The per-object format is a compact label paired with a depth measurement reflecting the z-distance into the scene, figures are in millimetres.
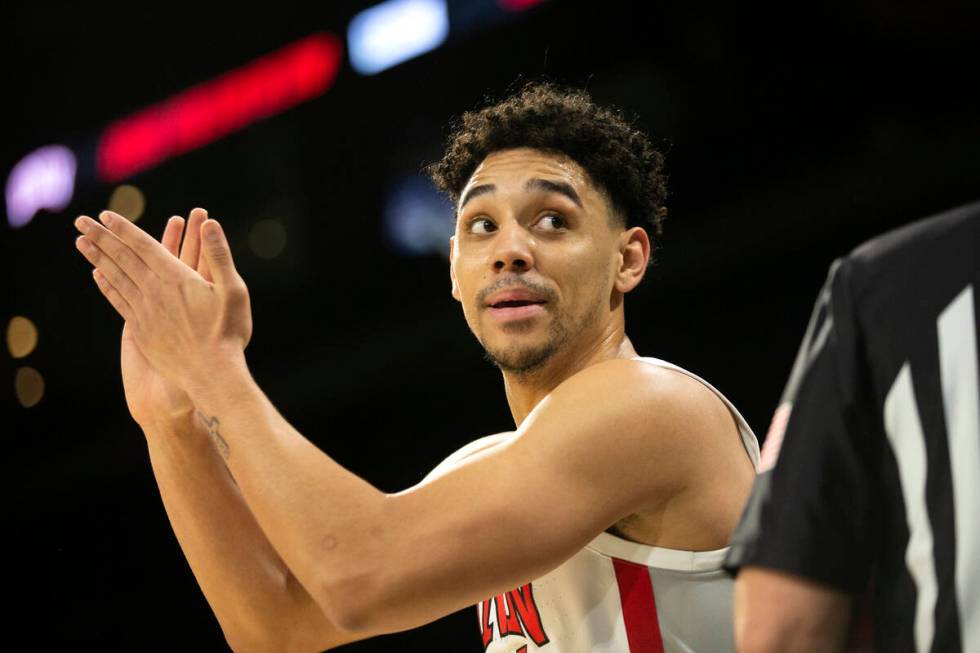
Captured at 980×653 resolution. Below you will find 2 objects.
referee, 3756
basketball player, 4495
